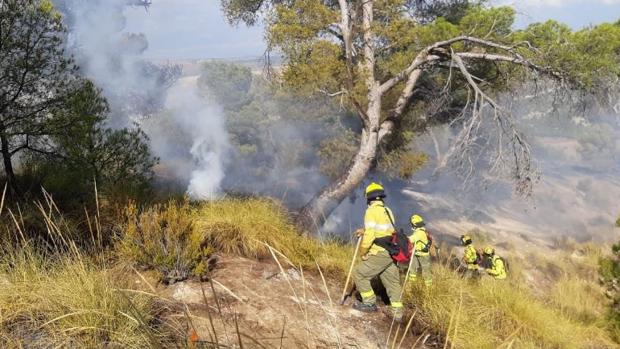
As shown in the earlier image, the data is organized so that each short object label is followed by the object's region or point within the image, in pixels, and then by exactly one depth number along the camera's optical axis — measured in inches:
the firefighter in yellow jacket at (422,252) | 208.8
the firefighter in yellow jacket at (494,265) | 342.0
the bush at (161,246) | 181.6
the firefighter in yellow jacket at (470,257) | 356.8
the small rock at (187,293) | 166.1
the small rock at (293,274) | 205.0
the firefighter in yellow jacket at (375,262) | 189.0
